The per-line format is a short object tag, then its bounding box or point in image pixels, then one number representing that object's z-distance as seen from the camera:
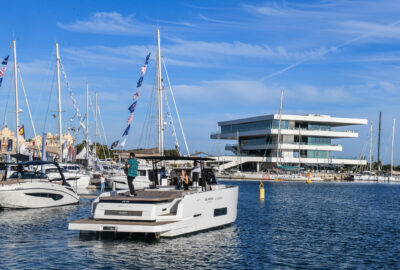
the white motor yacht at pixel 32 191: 28.19
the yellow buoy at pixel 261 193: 45.03
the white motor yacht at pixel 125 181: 46.78
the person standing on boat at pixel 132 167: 19.81
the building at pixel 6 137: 95.25
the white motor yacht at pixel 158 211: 17.00
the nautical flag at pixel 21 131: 49.28
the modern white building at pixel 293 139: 118.88
